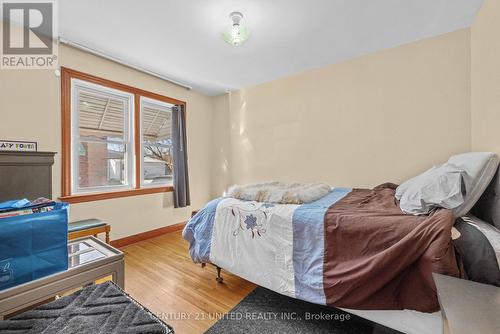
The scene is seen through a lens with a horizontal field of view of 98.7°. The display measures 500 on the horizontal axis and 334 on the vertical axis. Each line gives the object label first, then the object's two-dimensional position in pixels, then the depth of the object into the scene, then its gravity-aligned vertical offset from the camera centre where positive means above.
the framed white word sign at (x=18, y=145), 1.93 +0.23
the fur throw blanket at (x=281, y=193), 1.78 -0.24
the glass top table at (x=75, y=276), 0.67 -0.39
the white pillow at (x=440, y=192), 1.17 -0.16
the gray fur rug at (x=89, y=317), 0.72 -0.53
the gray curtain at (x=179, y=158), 3.30 +0.14
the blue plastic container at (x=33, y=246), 0.68 -0.26
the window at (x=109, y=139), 2.41 +0.38
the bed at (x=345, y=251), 1.06 -0.52
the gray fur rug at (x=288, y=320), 1.37 -1.05
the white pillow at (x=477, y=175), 1.20 -0.07
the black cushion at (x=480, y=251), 0.88 -0.39
